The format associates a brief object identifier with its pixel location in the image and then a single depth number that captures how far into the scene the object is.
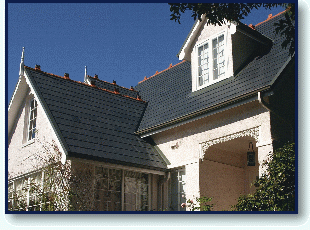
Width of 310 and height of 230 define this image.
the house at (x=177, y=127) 10.95
